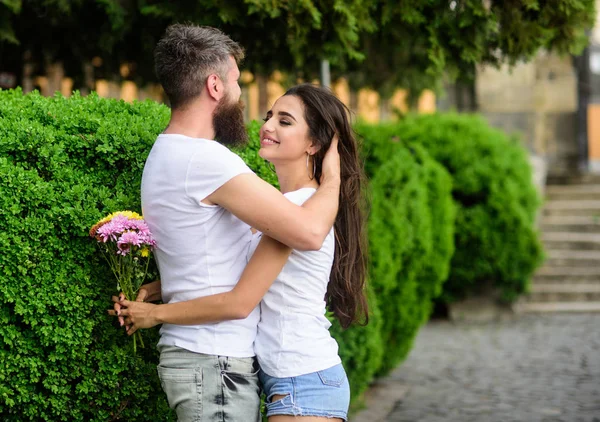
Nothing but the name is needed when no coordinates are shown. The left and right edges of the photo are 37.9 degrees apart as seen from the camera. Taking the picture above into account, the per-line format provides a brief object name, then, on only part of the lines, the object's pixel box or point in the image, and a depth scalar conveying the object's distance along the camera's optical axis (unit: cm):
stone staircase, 1075
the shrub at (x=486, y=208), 998
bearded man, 267
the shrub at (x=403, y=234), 618
